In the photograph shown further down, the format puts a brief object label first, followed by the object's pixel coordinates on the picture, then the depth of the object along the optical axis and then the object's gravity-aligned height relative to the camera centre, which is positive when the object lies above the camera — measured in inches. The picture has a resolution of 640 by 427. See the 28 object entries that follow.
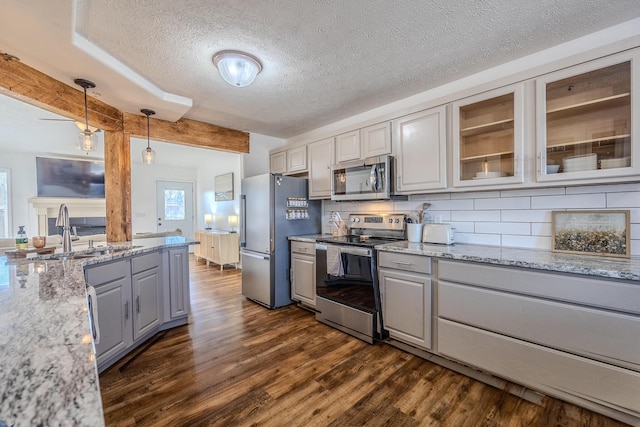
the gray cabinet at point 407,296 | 86.9 -28.2
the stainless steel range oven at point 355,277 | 99.9 -25.7
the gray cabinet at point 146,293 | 94.3 -28.3
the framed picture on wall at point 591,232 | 72.4 -6.9
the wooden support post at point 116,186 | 116.1 +11.0
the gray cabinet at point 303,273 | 125.8 -28.6
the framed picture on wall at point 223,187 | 235.8 +21.3
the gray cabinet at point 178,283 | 111.4 -28.6
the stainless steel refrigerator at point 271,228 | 132.5 -8.6
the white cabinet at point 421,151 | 94.4 +20.3
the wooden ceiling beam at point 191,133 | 120.5 +37.7
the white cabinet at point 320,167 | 131.6 +20.6
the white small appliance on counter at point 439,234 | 96.7 -8.8
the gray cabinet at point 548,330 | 58.9 -29.4
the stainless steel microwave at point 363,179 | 107.1 +12.4
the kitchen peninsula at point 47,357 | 18.2 -12.6
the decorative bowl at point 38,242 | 83.2 -8.4
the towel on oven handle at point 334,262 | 109.7 -20.3
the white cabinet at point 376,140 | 109.0 +27.7
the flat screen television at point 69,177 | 221.5 +29.4
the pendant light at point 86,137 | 88.8 +25.2
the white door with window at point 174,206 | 285.6 +6.3
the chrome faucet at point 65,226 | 85.2 -3.8
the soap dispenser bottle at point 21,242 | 85.3 -8.3
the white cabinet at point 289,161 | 144.5 +26.9
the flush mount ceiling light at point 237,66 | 79.2 +41.8
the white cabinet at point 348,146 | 119.6 +27.6
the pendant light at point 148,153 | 114.2 +24.1
